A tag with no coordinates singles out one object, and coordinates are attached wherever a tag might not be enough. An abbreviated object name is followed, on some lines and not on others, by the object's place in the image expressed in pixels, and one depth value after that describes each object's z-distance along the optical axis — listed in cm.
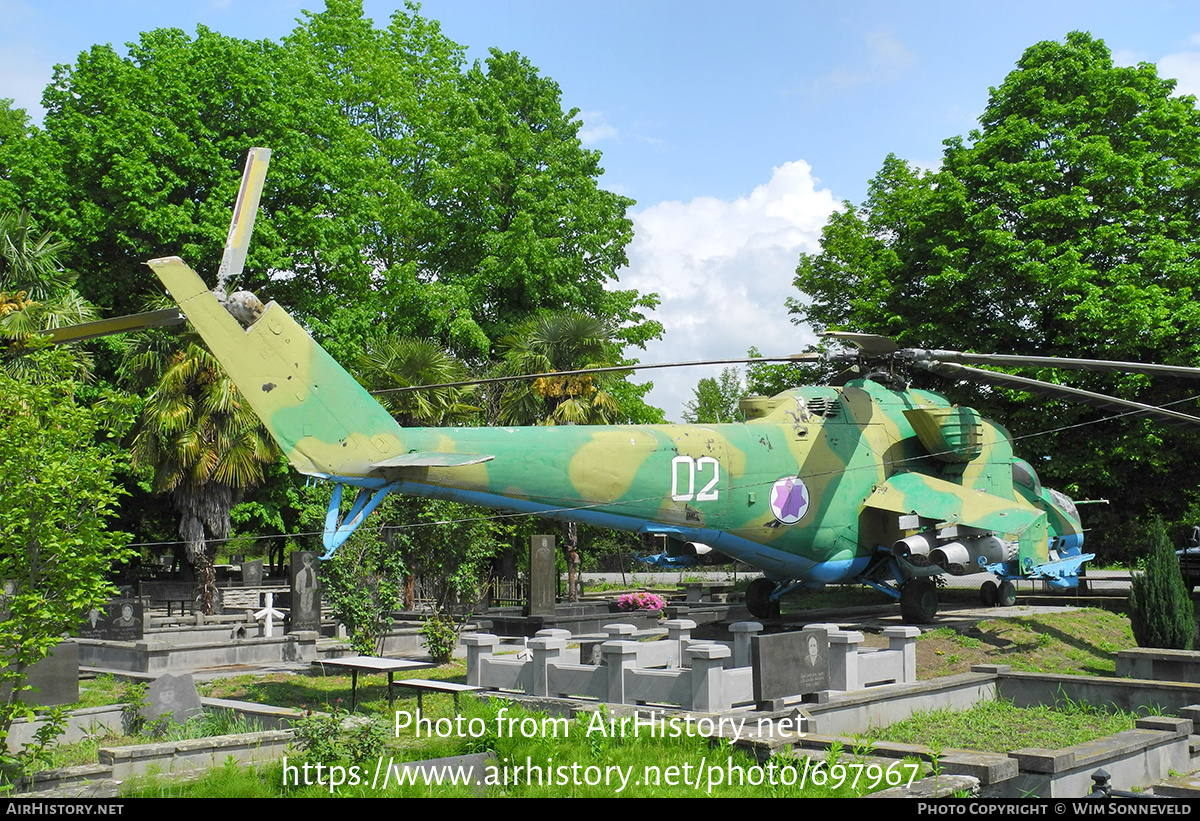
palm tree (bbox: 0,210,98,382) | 2227
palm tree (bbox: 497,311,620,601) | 3000
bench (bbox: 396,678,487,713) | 1391
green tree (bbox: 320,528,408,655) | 1911
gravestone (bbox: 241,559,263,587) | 3762
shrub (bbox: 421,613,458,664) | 1897
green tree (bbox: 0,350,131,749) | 966
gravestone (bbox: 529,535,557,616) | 2605
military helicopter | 1315
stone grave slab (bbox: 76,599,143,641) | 2277
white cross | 2345
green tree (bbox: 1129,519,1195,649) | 1706
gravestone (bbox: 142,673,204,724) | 1295
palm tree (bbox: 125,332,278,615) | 2656
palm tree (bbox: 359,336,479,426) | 2725
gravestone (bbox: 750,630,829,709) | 1235
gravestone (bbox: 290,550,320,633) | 2423
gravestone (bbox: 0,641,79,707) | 1384
